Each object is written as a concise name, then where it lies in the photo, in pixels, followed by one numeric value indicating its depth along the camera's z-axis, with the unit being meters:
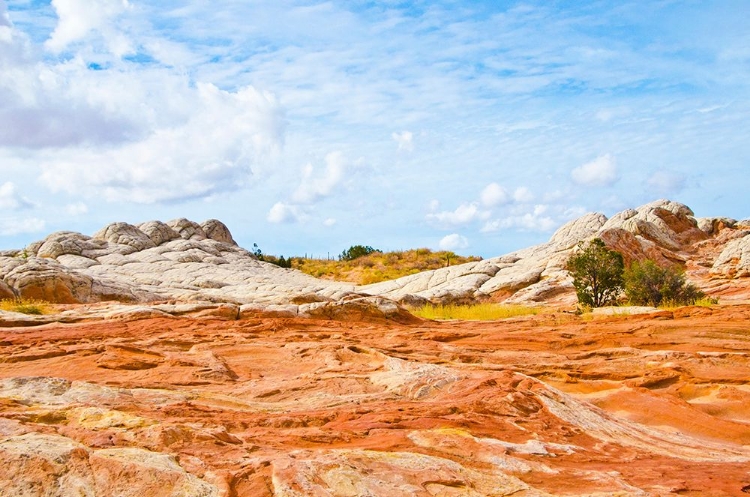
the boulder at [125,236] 42.16
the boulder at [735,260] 31.33
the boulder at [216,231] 50.95
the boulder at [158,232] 44.59
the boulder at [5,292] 22.62
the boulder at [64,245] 38.81
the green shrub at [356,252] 61.91
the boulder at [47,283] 24.03
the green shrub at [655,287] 23.62
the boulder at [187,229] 47.75
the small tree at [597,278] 25.75
